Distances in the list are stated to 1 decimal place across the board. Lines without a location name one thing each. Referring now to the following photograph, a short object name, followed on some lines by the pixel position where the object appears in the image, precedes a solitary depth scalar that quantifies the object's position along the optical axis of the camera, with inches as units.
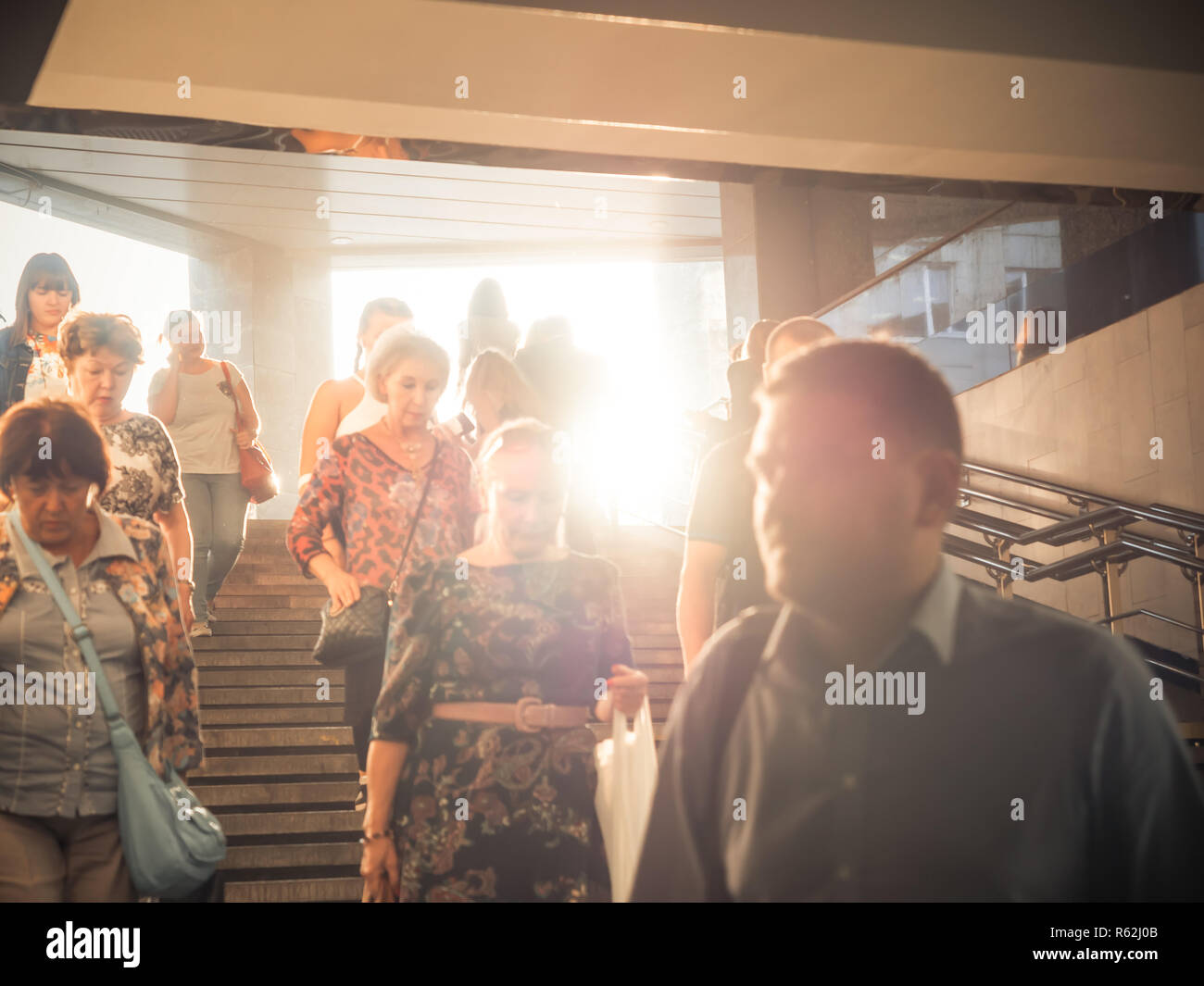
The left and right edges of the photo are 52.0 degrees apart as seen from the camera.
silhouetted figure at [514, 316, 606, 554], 195.9
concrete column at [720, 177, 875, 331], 403.9
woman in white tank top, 173.2
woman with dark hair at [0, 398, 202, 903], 121.3
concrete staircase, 167.8
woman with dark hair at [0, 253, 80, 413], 195.0
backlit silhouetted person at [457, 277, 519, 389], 253.1
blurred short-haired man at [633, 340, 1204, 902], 75.3
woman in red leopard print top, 151.5
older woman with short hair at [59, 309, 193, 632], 157.1
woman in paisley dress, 115.8
